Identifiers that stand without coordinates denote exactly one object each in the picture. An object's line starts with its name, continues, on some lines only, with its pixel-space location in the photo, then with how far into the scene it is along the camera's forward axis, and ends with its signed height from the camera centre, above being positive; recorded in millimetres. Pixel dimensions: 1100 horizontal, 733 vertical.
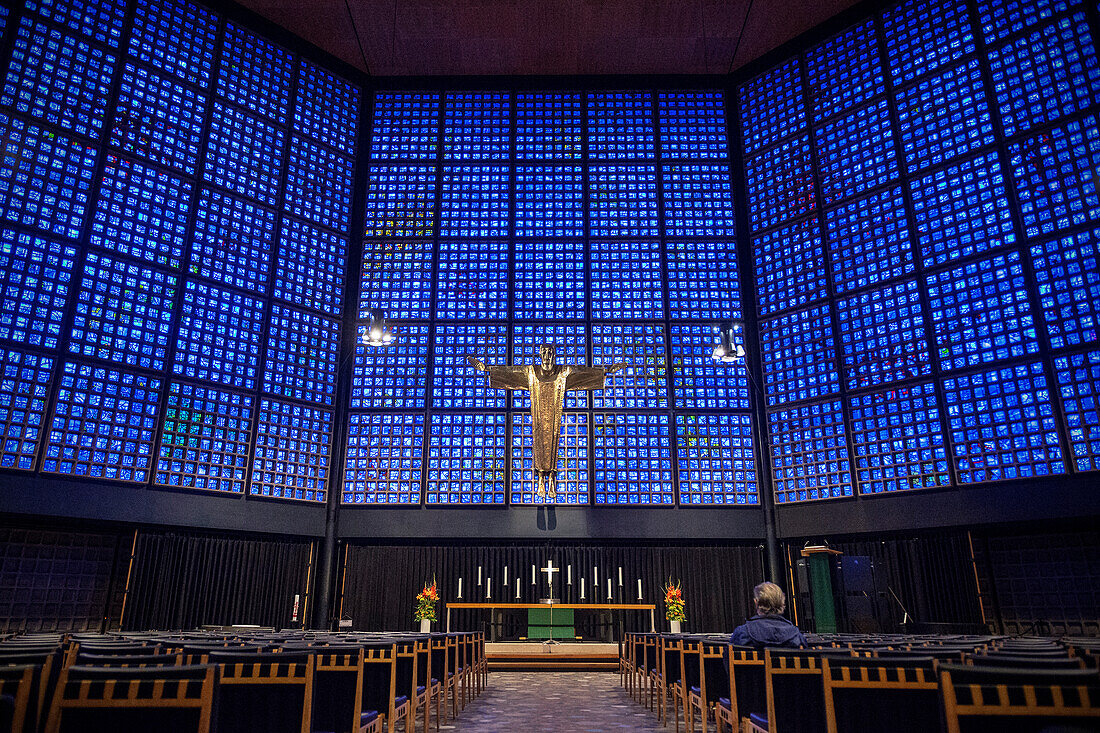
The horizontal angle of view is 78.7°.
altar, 13548 -920
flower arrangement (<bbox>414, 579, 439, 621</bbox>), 13906 -835
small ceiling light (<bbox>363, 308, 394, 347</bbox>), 12797 +4332
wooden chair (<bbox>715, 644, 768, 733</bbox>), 4391 -756
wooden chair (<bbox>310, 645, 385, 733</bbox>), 3840 -699
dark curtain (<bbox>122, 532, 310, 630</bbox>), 13711 -340
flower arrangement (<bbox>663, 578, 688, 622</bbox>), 13766 -831
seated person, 4551 -440
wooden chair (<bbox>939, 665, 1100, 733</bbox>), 2283 -459
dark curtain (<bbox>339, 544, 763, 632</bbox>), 15875 -272
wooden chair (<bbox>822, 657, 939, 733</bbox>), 2996 -577
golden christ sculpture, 14602 +3583
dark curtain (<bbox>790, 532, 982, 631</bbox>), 13766 -346
